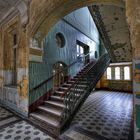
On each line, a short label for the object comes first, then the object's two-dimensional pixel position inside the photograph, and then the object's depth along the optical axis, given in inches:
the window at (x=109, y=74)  522.8
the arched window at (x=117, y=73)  504.5
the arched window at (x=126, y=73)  481.4
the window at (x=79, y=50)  351.0
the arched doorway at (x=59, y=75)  248.7
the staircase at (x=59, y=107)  142.3
